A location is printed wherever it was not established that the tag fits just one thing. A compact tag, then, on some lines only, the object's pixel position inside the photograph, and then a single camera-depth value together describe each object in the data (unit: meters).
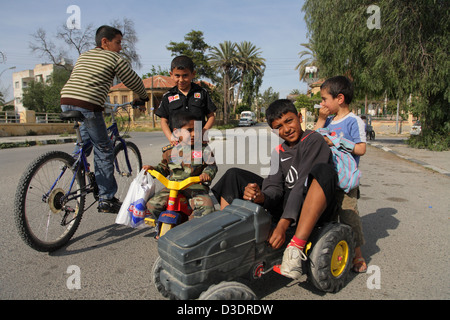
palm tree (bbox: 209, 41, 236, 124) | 50.41
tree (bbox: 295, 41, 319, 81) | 44.94
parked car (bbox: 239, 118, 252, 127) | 49.00
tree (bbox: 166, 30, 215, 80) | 36.78
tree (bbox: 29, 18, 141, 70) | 31.88
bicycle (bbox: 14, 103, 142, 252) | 2.59
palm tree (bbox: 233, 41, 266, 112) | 53.41
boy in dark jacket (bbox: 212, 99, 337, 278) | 2.10
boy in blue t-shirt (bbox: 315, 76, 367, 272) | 2.61
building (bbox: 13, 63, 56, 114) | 65.50
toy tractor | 1.72
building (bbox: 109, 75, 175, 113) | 42.89
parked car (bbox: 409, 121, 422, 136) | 17.25
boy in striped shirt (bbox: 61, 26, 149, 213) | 3.10
